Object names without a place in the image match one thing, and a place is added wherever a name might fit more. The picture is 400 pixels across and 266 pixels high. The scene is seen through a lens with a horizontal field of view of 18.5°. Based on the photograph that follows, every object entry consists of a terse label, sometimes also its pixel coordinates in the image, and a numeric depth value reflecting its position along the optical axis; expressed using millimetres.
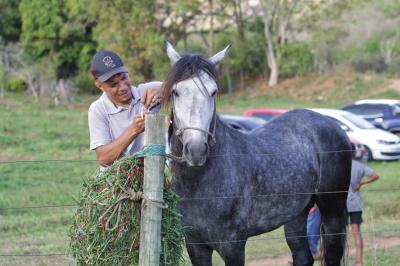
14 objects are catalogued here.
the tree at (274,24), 72512
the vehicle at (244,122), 35779
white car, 35827
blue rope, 7453
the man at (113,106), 8605
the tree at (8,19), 76904
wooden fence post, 7405
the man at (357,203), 15228
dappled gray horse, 8724
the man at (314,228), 14929
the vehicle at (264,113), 42023
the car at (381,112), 41841
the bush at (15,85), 71414
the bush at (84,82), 73992
